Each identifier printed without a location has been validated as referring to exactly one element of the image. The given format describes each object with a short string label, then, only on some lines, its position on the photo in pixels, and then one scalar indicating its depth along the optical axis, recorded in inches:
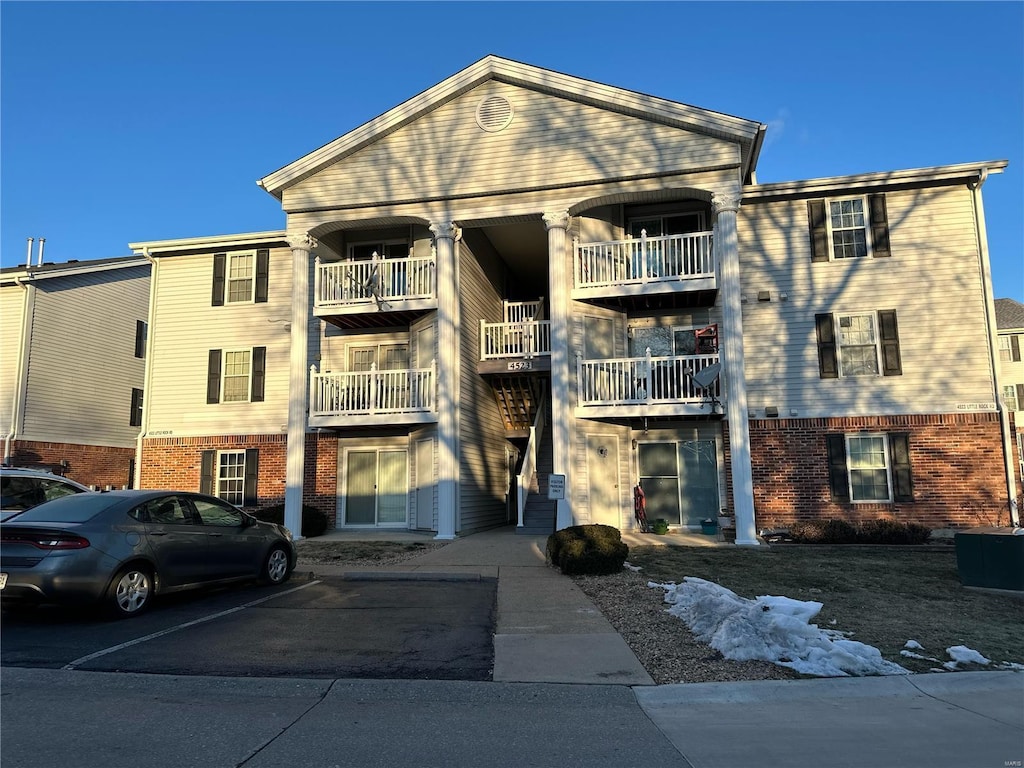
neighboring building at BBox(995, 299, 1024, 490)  1291.8
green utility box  353.4
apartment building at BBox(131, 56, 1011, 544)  597.9
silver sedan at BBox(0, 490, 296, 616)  275.9
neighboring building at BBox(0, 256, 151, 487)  837.8
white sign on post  549.0
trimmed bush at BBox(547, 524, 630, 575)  409.1
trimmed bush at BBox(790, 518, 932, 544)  549.0
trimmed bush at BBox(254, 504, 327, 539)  658.8
